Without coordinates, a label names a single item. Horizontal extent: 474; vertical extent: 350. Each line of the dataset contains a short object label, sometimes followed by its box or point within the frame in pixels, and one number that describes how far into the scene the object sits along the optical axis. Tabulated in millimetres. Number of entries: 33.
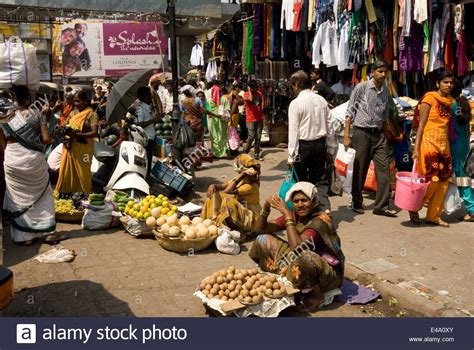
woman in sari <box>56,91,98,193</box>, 6781
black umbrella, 7484
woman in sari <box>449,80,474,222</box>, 6215
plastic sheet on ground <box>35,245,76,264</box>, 5277
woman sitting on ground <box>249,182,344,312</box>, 3939
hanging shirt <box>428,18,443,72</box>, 8414
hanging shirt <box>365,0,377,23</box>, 8906
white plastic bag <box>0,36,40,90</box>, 5262
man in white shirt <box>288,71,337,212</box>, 5852
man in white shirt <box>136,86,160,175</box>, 8227
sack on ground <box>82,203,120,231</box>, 6434
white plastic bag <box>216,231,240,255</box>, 5461
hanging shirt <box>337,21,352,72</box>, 9625
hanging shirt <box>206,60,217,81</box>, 16578
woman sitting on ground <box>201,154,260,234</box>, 5734
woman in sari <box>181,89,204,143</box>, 10047
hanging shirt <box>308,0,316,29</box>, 10500
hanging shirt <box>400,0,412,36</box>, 8419
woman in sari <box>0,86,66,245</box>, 5543
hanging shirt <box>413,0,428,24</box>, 8203
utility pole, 8554
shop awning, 15746
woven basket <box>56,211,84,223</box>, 6746
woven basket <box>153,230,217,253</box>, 5422
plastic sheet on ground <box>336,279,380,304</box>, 4281
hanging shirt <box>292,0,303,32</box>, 10726
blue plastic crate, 7797
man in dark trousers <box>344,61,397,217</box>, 6512
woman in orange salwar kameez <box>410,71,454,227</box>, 6008
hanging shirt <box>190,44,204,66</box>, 19344
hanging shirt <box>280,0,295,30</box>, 10943
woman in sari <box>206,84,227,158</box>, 11852
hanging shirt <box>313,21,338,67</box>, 10078
